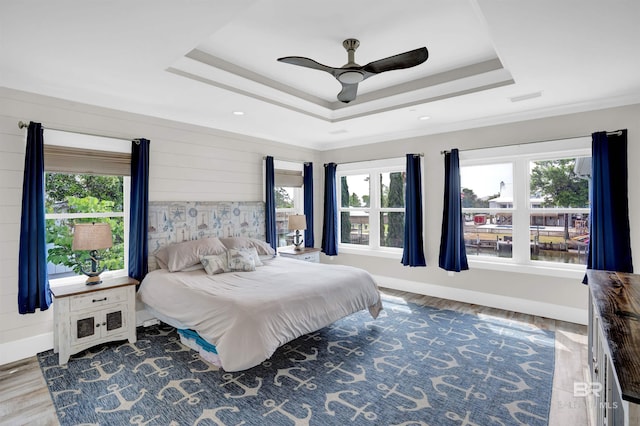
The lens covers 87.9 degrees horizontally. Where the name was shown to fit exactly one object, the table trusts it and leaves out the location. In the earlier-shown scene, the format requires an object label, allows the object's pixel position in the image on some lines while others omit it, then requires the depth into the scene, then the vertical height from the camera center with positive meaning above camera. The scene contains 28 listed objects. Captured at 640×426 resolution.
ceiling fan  2.33 +1.13
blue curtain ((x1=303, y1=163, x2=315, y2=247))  5.92 +0.33
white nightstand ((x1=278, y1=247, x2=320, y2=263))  5.19 -0.56
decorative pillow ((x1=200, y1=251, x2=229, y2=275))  3.70 -0.51
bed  2.53 -0.70
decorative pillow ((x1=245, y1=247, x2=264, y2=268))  4.12 -0.47
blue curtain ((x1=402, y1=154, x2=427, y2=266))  5.04 +0.06
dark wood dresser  0.95 -0.45
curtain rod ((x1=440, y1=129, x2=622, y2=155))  3.56 +0.94
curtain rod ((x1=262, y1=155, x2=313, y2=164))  5.20 +0.99
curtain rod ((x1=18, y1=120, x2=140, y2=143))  3.03 +0.89
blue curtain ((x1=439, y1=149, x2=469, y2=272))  4.62 -0.04
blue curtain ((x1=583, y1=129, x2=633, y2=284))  3.51 +0.15
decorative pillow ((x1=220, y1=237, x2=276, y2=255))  4.43 -0.35
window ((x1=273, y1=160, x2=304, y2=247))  5.55 +0.40
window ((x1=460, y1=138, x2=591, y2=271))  4.01 +0.19
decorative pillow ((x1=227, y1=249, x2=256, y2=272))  3.83 -0.51
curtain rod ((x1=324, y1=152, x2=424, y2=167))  5.03 +0.99
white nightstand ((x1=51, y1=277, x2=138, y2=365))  2.95 -0.90
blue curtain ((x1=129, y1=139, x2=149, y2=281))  3.71 +0.06
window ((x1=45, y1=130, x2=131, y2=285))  3.33 +0.27
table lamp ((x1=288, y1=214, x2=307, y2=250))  5.30 -0.06
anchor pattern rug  2.24 -1.30
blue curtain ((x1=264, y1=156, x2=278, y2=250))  5.16 +0.27
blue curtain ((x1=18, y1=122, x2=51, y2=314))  2.99 -0.14
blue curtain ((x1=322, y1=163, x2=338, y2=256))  6.05 +0.11
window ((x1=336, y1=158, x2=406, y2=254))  5.58 +0.24
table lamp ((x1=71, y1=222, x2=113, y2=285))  3.04 -0.19
